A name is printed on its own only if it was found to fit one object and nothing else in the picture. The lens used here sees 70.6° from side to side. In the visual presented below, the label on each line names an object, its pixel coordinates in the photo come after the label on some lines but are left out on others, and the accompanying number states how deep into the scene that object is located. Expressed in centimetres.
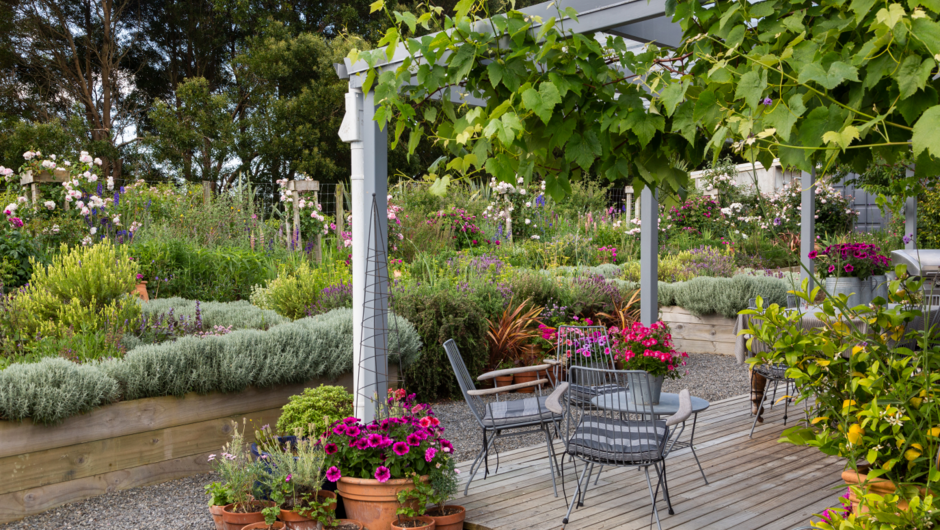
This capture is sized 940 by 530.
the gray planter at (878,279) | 477
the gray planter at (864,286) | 474
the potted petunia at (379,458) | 276
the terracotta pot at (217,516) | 279
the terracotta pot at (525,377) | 585
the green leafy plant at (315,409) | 320
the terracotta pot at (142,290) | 554
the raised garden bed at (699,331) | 728
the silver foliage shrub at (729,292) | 704
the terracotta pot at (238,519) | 273
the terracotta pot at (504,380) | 571
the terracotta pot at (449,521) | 278
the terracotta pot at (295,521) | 273
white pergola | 306
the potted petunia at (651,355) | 350
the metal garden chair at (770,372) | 414
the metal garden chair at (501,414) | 331
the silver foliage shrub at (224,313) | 474
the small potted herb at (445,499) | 279
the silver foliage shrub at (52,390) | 311
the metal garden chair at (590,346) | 412
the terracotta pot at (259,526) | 265
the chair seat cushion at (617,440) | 276
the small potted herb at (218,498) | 281
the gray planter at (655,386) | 351
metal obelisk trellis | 314
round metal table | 327
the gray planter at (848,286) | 466
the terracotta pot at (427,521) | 270
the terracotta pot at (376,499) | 276
